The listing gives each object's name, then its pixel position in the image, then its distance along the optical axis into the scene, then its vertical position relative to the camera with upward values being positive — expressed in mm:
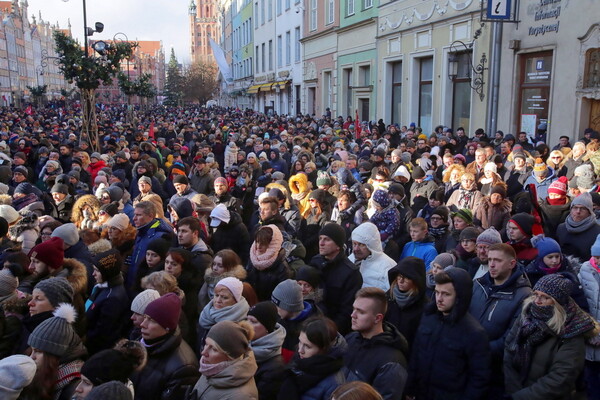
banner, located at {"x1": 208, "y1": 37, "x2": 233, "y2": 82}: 48812 +4809
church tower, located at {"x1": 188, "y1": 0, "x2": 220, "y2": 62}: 149500 +23911
